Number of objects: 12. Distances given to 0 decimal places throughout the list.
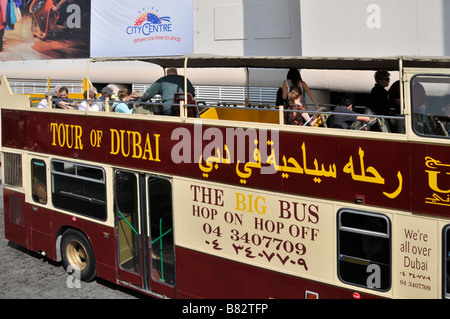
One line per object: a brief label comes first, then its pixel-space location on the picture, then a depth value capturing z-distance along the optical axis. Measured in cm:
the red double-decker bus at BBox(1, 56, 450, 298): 516
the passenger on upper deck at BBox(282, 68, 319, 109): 781
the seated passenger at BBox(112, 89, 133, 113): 911
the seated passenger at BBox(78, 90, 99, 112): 933
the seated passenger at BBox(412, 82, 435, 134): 514
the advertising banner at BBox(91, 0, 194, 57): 1758
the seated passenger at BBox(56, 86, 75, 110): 952
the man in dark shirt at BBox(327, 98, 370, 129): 606
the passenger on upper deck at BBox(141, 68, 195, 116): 821
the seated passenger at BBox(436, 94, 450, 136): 512
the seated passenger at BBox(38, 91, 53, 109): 962
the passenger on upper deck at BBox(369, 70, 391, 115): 661
